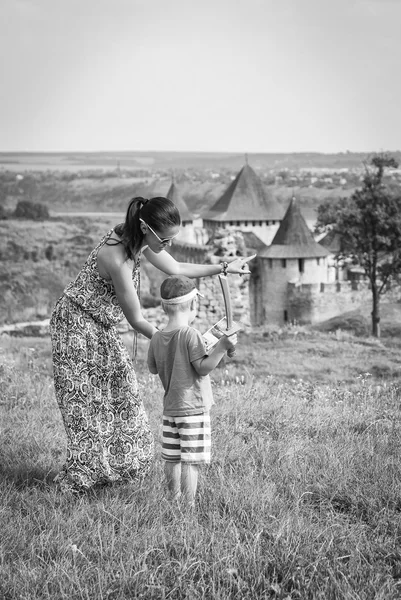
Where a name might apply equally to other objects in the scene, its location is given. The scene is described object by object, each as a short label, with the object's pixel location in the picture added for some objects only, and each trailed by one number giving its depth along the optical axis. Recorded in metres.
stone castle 37.16
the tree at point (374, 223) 29.36
